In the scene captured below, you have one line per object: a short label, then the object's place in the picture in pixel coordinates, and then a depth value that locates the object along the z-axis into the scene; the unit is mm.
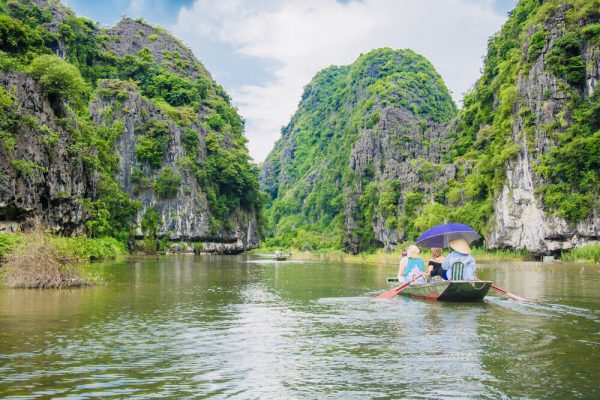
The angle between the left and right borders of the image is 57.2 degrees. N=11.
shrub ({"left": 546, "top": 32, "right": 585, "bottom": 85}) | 47469
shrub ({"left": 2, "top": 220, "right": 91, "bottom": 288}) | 18266
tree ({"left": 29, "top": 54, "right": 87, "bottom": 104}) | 34094
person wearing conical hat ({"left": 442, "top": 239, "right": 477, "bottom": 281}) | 16188
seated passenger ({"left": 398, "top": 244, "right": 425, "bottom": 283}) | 18672
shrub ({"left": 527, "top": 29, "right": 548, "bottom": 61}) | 51031
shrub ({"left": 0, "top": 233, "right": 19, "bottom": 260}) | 22922
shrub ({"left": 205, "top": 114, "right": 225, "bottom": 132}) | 92438
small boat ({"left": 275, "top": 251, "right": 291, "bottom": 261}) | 57938
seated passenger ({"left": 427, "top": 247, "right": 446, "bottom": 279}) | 17766
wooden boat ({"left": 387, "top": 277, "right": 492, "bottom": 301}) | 15539
